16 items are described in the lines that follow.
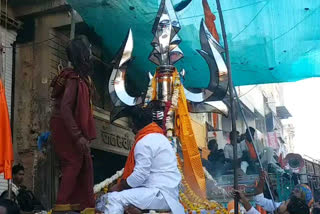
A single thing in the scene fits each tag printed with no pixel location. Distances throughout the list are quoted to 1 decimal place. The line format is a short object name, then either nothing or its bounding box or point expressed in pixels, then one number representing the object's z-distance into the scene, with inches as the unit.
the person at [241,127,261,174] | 317.1
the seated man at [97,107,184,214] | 133.6
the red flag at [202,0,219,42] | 282.6
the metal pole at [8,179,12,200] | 133.2
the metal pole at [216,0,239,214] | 161.7
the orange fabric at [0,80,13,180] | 131.5
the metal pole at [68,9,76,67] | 325.1
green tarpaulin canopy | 284.0
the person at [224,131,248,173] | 312.7
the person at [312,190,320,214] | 391.9
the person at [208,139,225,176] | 303.6
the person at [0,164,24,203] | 218.5
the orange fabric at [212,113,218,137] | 780.1
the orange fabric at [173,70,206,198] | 206.2
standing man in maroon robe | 120.8
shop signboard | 395.2
